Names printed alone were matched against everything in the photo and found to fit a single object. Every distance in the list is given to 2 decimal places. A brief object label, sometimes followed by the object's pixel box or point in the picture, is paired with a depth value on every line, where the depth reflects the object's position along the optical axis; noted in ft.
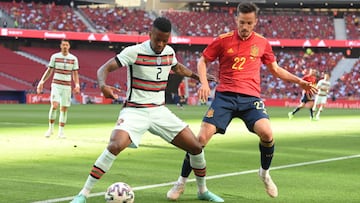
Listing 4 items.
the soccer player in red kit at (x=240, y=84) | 56.70
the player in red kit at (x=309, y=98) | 201.75
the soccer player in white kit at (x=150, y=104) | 49.75
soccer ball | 47.14
